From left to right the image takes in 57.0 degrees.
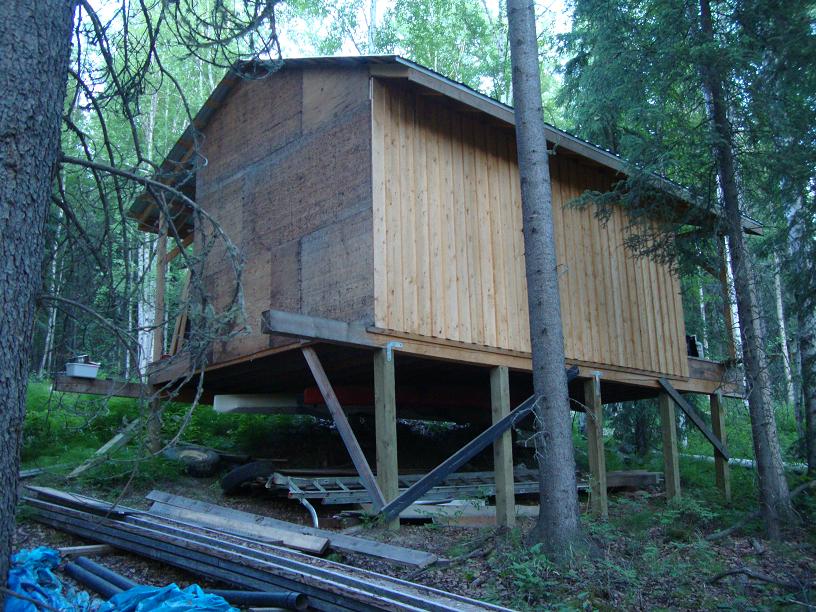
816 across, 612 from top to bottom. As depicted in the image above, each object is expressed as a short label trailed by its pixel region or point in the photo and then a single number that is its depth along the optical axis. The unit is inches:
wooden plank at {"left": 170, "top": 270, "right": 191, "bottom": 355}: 482.5
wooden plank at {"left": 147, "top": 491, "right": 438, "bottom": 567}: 282.4
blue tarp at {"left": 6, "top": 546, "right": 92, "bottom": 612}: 213.6
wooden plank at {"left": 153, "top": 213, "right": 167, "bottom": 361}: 477.3
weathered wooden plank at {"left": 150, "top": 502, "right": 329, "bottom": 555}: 298.5
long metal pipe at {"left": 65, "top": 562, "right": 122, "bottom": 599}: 235.5
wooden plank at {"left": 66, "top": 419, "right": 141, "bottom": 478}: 425.6
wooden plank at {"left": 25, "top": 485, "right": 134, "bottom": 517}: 309.7
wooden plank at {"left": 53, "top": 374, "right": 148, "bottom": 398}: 449.7
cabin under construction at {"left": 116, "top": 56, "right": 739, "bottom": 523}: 374.6
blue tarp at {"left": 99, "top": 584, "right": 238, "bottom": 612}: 202.1
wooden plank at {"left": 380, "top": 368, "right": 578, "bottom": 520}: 345.4
